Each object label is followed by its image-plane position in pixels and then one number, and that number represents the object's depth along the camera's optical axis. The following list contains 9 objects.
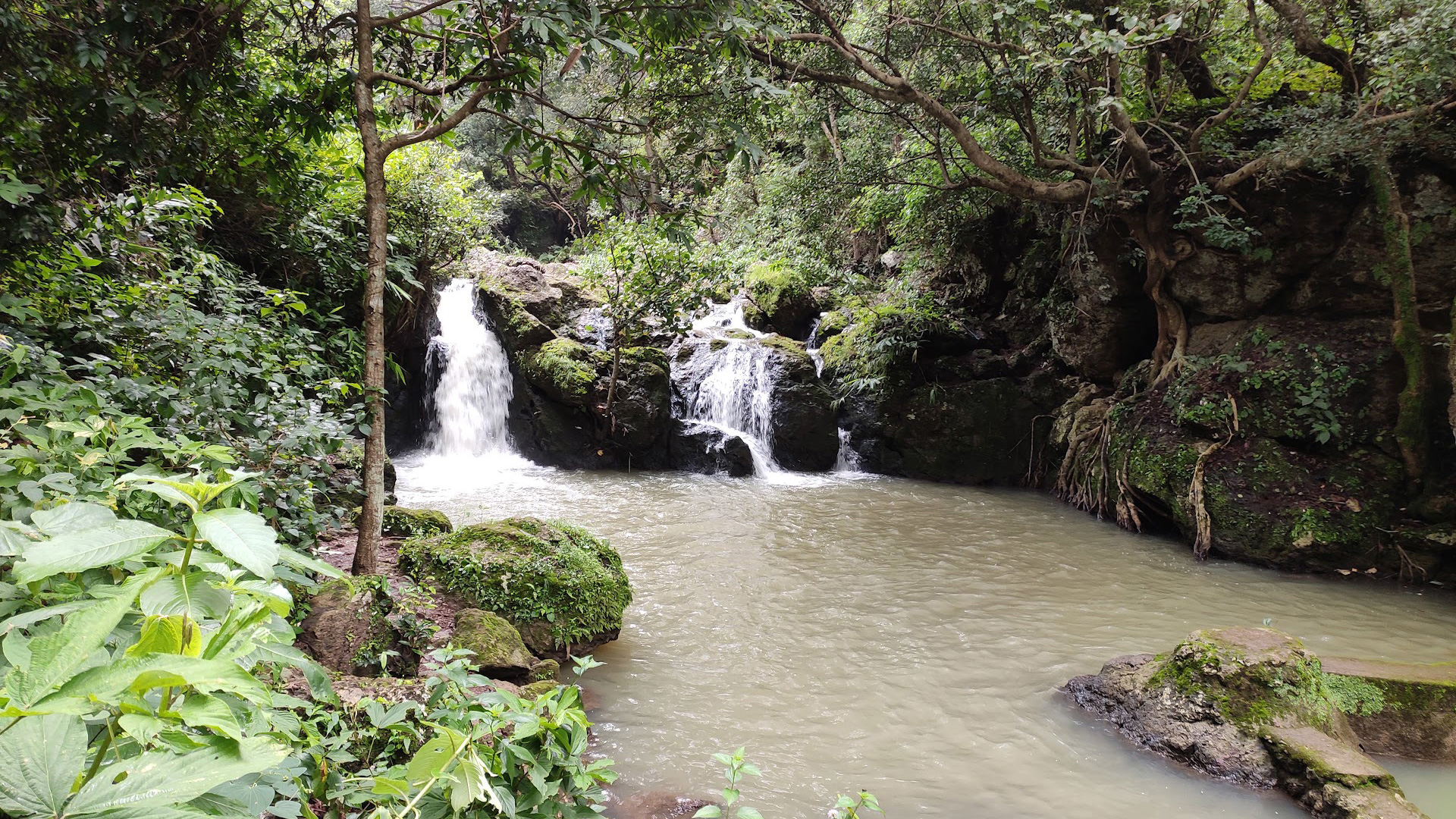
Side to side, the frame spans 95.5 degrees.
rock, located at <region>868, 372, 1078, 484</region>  11.08
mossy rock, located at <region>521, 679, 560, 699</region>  3.39
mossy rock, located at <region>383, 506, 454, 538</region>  5.60
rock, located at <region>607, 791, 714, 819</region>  3.11
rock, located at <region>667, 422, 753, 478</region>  11.59
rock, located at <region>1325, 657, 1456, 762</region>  3.69
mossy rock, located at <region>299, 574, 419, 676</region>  3.27
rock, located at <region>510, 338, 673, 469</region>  11.73
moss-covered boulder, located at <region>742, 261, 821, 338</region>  14.19
